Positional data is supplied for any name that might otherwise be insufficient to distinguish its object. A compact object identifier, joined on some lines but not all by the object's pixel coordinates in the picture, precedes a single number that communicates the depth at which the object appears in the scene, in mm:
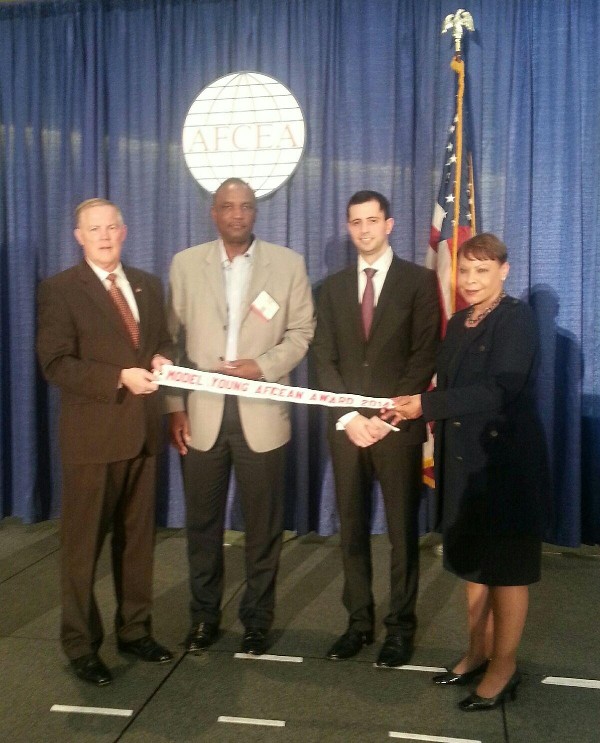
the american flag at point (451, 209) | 3529
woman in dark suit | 2131
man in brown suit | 2322
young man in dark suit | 2504
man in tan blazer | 2557
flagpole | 3469
